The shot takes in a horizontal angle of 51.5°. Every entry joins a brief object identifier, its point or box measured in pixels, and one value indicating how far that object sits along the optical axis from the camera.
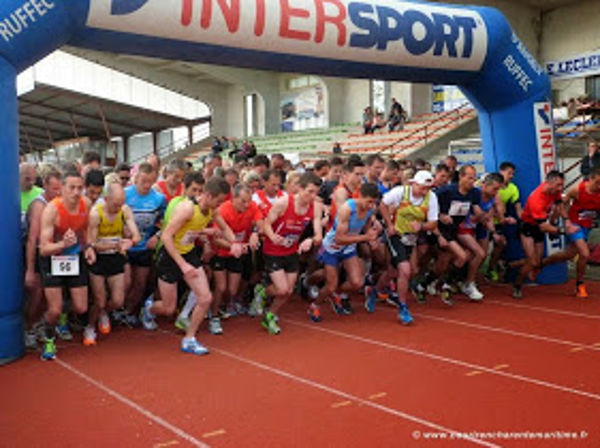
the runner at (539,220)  8.73
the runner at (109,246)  6.30
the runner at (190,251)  6.04
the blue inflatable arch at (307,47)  5.79
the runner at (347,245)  7.03
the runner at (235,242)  7.01
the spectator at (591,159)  12.03
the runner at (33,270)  6.20
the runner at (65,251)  5.83
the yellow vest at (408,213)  7.77
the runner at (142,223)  7.07
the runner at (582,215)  8.76
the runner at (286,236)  6.95
